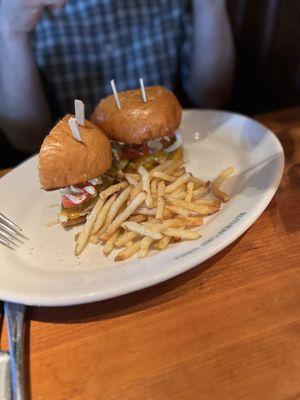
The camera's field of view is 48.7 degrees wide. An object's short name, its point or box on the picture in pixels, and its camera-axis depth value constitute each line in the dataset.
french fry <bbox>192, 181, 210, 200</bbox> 0.37
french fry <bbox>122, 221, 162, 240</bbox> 0.32
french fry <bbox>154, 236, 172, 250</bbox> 0.33
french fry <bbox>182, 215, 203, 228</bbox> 0.34
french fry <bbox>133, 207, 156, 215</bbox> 0.35
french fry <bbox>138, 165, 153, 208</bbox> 0.35
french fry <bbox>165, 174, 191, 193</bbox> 0.37
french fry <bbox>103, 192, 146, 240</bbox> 0.34
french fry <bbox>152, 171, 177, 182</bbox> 0.38
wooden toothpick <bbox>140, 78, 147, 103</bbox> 0.41
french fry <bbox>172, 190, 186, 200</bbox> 0.36
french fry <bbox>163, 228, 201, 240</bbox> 0.33
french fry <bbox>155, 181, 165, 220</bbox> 0.34
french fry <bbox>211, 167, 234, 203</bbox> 0.38
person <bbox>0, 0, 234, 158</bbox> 0.52
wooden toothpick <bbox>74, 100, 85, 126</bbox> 0.35
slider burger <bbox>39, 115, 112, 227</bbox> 0.35
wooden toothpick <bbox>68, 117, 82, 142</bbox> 0.35
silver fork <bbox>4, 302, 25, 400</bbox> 0.24
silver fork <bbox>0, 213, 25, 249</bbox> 0.36
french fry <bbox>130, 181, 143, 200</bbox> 0.36
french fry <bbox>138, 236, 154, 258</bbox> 0.32
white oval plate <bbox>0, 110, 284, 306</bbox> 0.30
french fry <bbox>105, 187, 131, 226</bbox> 0.35
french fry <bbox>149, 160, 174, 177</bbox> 0.40
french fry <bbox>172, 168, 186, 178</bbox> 0.40
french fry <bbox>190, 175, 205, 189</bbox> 0.39
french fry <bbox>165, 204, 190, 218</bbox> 0.34
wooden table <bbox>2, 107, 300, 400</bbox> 0.25
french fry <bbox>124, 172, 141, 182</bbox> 0.39
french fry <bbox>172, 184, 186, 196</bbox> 0.37
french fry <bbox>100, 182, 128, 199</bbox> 0.36
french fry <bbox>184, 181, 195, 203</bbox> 0.36
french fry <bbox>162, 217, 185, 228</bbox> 0.33
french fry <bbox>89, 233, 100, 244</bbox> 0.34
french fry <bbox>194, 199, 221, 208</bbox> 0.36
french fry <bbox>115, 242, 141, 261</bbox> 0.32
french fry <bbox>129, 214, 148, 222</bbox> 0.35
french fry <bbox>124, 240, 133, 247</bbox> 0.34
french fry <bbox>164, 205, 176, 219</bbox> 0.35
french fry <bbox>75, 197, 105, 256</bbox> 0.34
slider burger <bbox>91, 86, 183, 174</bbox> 0.41
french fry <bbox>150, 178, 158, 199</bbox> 0.36
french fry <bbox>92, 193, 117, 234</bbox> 0.35
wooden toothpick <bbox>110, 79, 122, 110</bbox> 0.41
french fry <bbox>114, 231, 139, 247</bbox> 0.33
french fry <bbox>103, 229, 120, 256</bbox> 0.33
